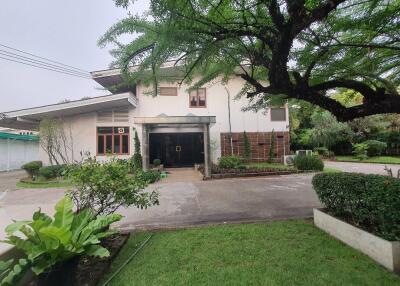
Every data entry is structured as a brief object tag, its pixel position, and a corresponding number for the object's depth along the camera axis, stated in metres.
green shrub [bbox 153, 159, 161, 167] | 15.70
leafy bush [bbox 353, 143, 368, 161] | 21.79
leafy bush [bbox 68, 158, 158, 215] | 4.14
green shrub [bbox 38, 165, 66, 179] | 13.10
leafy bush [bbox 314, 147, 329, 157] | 24.76
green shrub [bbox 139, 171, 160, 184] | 11.39
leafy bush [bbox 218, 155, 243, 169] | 13.45
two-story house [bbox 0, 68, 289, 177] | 14.46
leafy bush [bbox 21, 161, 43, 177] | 13.82
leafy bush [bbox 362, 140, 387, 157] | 22.41
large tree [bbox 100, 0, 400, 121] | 3.22
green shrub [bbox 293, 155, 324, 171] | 13.48
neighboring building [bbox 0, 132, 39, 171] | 20.11
